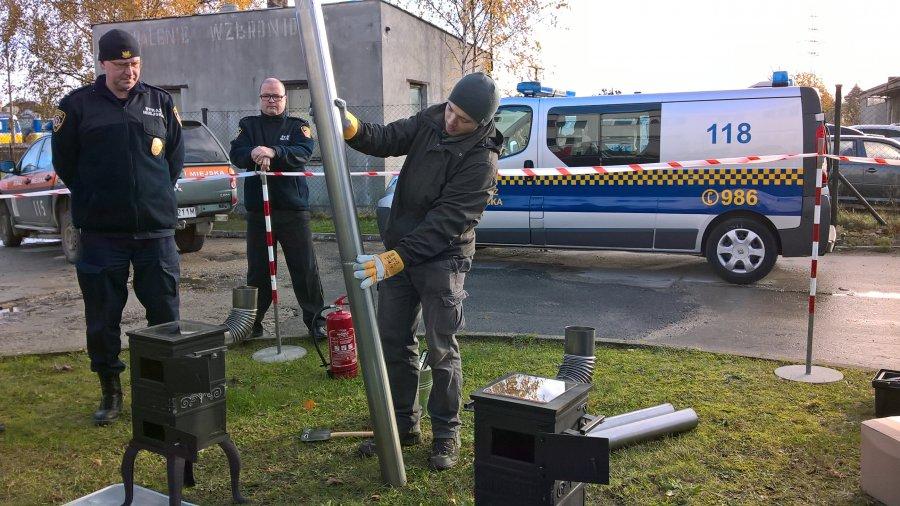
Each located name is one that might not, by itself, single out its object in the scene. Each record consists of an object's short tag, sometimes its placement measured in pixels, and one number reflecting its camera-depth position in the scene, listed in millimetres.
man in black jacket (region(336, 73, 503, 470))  3494
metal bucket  4338
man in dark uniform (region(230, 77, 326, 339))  5914
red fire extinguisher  5023
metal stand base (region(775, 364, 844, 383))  4973
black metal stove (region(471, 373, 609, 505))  2652
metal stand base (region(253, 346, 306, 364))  5625
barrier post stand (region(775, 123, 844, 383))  5000
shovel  4055
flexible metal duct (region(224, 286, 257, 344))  5543
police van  8297
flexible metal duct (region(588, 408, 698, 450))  3879
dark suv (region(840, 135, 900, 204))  13336
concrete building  15453
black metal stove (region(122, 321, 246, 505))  3148
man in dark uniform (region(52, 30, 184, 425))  4129
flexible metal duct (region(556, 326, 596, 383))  4246
